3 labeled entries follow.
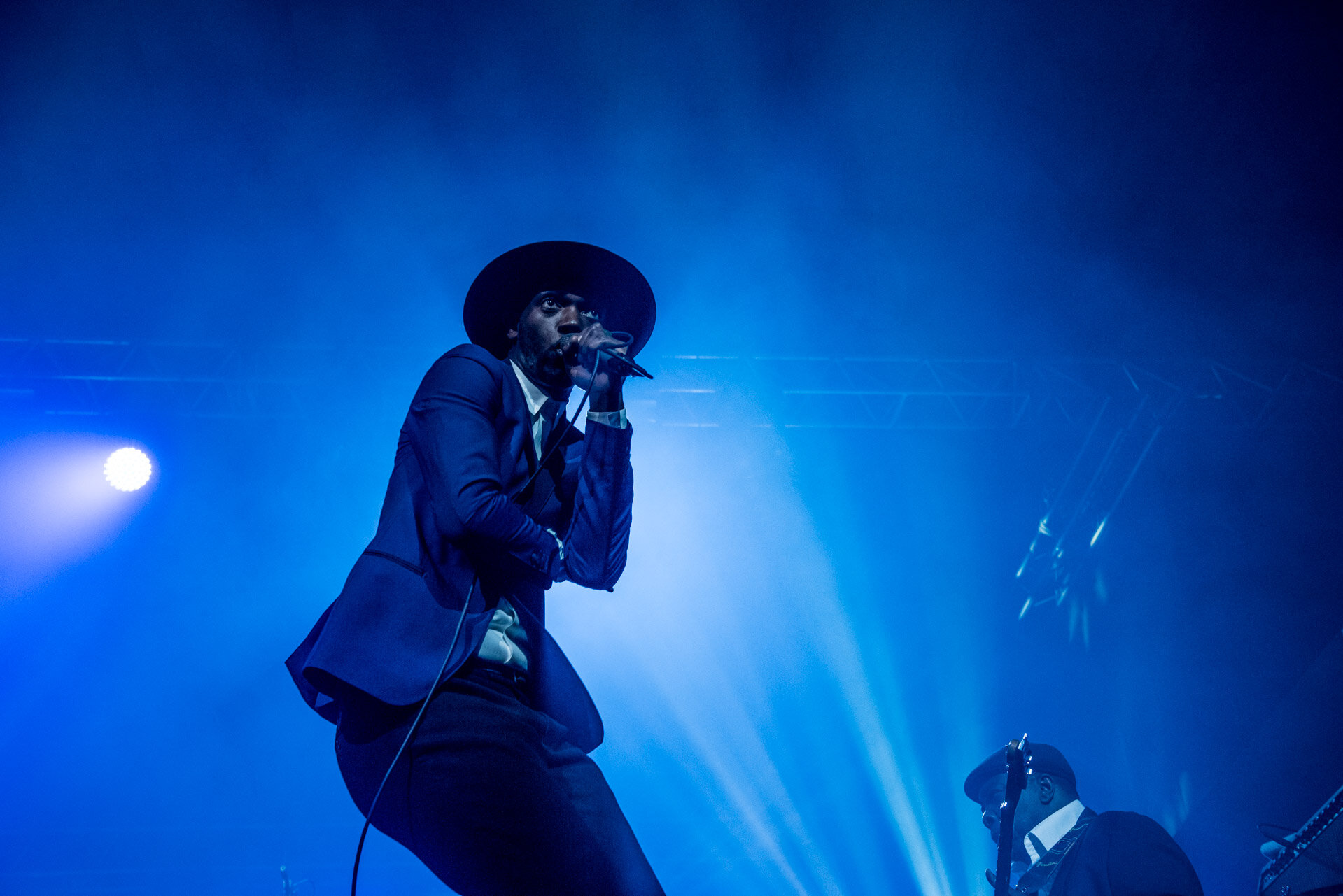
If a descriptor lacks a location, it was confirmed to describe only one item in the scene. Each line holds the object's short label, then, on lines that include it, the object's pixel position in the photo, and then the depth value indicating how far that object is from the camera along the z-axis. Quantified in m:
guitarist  2.76
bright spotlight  6.00
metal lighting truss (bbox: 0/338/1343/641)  5.62
